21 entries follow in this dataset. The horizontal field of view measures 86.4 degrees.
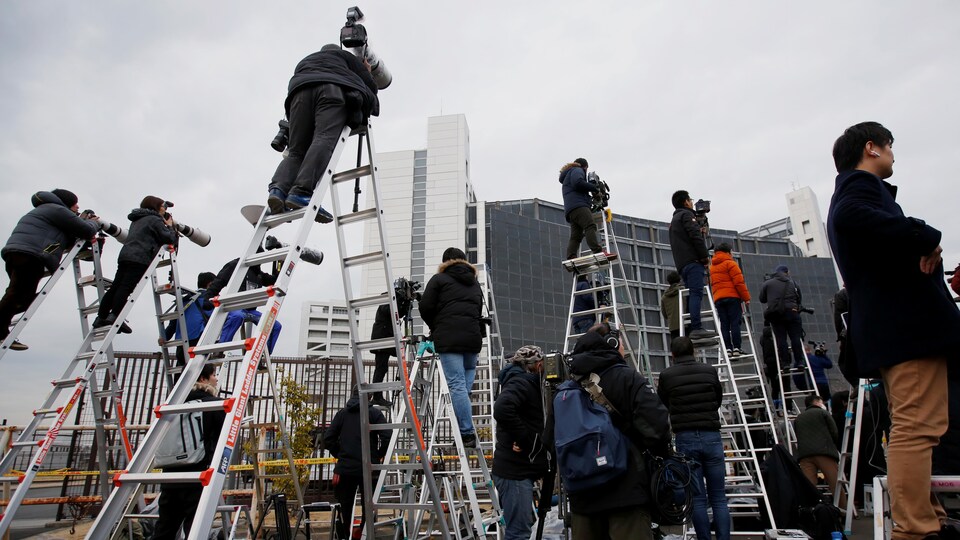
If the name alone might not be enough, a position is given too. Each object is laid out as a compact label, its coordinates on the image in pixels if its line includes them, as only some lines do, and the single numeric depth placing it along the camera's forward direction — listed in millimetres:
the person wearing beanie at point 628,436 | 3162
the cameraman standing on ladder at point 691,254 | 7086
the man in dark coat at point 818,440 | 6859
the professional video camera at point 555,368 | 4328
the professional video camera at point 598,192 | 7535
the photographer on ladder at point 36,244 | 4812
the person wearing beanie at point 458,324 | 5000
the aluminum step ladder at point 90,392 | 4290
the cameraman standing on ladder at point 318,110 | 3494
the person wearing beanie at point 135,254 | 4875
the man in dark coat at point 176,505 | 4020
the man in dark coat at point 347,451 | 5879
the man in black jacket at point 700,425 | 4910
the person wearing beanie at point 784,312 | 8641
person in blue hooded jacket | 7375
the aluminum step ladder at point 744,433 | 6012
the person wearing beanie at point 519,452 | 4559
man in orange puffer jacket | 7641
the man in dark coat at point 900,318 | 2102
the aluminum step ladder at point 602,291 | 6613
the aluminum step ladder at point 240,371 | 2227
